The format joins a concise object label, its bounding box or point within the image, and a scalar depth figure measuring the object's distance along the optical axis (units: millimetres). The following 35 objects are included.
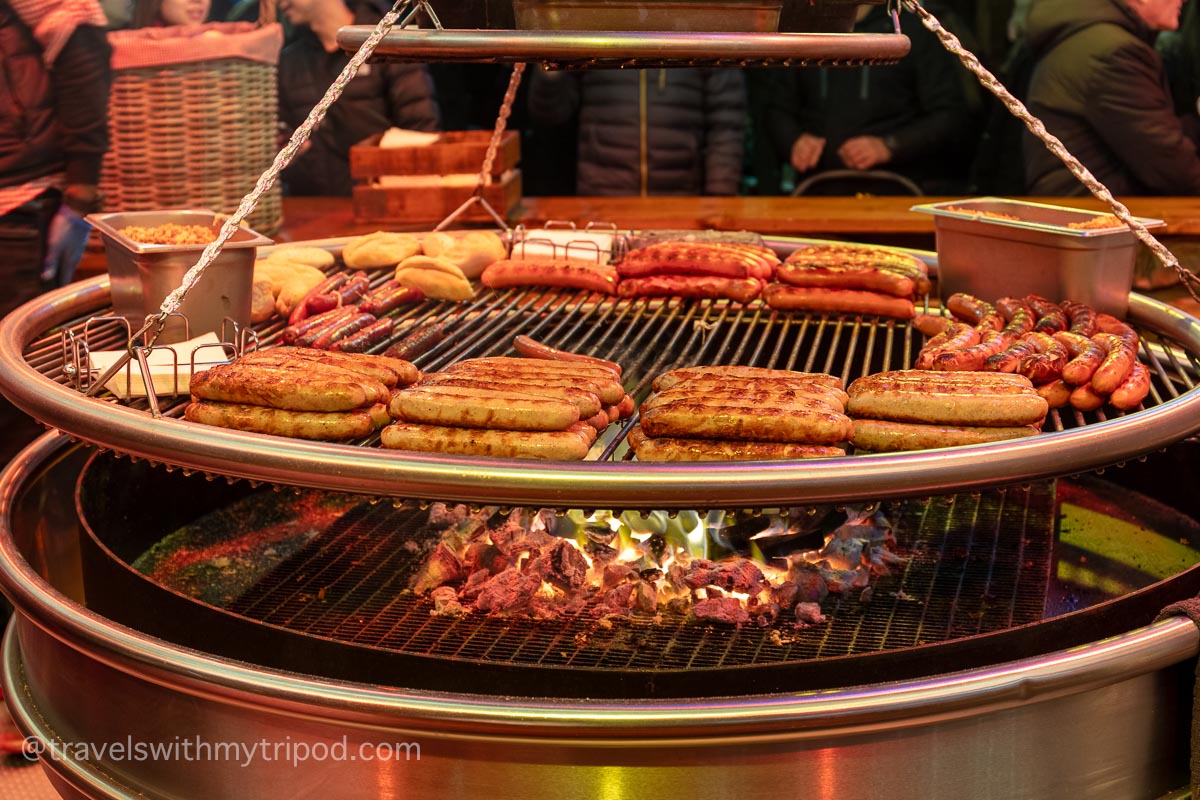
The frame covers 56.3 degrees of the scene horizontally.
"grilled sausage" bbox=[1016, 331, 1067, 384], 3285
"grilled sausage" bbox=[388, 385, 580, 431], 2791
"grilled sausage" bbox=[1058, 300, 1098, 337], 3605
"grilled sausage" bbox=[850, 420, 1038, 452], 2842
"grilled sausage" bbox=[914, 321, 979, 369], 3439
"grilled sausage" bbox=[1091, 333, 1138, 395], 3172
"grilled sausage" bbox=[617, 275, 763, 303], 4402
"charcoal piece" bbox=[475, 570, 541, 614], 3420
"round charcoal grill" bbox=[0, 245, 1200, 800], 2521
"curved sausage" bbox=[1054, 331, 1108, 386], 3219
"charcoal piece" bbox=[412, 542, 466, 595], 3582
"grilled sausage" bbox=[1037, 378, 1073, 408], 3258
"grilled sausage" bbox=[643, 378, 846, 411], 2984
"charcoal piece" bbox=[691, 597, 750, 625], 3389
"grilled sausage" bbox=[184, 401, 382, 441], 2916
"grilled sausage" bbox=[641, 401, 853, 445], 2807
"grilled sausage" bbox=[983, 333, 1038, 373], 3320
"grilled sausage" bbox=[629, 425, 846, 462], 2773
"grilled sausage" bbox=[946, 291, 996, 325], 3965
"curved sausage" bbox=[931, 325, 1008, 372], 3371
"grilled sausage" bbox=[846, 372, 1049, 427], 2900
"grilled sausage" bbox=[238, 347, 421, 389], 3182
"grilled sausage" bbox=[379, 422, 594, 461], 2750
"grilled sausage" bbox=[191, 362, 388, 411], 2918
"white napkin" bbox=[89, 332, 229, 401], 3146
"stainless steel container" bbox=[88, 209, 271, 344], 3600
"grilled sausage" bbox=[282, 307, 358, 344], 3830
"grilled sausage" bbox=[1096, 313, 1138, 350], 3521
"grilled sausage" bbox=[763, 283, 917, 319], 4219
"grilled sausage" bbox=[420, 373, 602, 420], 2902
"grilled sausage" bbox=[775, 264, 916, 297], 4223
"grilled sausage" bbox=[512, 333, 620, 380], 3365
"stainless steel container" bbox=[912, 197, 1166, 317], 3881
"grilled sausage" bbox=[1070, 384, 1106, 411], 3215
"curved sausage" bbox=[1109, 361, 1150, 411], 3170
